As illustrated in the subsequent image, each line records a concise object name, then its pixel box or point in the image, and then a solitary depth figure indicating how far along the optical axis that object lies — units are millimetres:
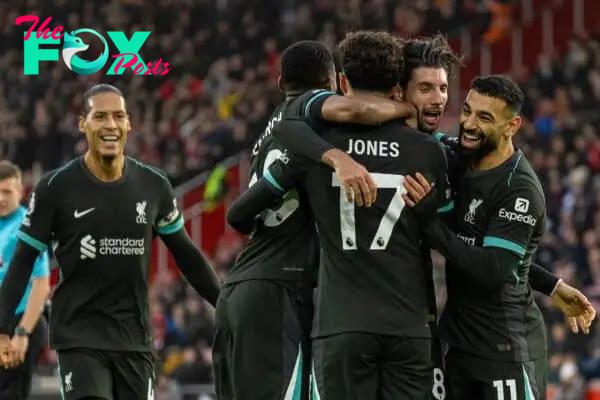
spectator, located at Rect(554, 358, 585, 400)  32625
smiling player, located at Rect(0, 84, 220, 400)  17437
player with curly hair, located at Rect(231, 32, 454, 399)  14297
